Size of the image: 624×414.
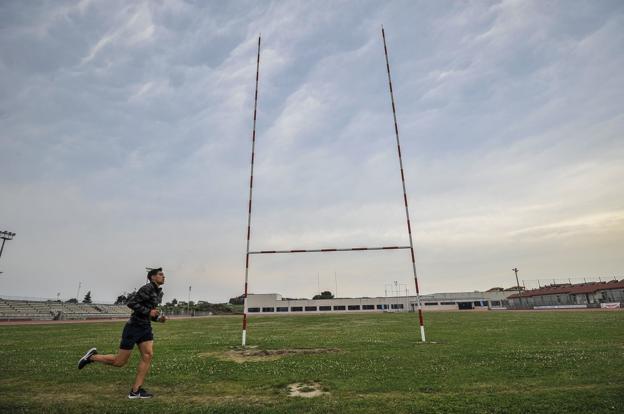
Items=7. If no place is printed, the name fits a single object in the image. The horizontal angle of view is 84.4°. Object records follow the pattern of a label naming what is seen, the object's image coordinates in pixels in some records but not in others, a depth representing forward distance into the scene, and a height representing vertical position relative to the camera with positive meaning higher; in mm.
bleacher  62875 +1954
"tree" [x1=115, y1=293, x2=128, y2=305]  164788 +9573
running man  6754 -236
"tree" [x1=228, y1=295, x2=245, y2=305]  179750 +8190
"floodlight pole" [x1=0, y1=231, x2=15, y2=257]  56031 +13411
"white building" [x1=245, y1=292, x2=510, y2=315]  99625 +2672
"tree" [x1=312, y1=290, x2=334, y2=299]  163125 +8951
